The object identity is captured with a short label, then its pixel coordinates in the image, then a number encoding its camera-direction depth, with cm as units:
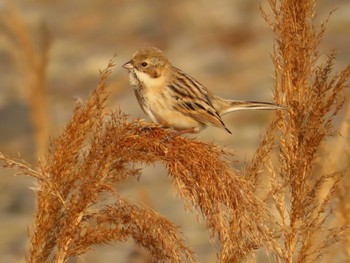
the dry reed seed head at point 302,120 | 792
